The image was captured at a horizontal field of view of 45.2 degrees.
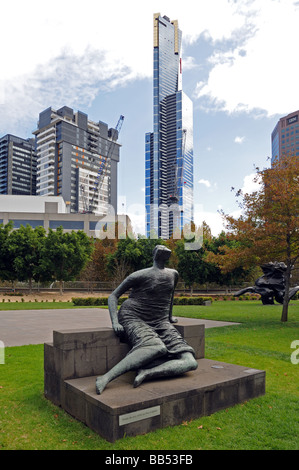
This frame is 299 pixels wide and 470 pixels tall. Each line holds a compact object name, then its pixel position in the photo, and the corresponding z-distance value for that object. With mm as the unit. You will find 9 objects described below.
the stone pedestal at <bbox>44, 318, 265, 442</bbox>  3992
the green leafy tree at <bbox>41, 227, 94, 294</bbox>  32969
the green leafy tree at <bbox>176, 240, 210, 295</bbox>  32844
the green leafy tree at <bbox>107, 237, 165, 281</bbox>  37156
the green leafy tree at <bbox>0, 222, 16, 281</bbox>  32875
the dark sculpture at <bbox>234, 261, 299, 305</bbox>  22797
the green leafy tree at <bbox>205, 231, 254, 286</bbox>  33281
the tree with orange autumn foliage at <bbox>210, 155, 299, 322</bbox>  13391
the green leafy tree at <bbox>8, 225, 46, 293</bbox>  32656
